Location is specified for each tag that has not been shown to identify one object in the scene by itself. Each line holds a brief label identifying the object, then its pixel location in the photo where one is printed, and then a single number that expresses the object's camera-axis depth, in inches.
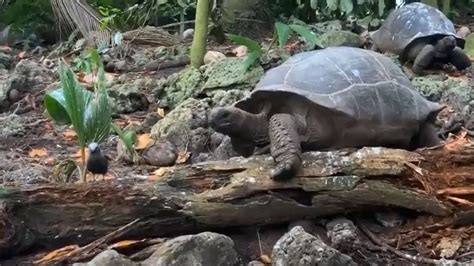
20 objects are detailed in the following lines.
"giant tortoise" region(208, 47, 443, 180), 120.7
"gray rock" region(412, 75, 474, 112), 184.1
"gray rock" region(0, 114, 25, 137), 182.1
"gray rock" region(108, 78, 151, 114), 197.9
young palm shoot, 127.8
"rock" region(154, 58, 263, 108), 191.8
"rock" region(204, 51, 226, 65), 216.1
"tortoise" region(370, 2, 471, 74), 221.3
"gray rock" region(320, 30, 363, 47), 222.5
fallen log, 104.6
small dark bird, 123.5
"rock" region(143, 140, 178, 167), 151.8
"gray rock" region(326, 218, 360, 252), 102.0
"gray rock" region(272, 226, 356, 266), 94.4
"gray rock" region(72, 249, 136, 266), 93.8
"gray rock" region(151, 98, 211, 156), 161.9
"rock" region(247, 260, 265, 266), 100.0
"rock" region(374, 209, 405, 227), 108.7
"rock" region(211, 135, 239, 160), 134.8
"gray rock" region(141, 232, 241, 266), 96.1
